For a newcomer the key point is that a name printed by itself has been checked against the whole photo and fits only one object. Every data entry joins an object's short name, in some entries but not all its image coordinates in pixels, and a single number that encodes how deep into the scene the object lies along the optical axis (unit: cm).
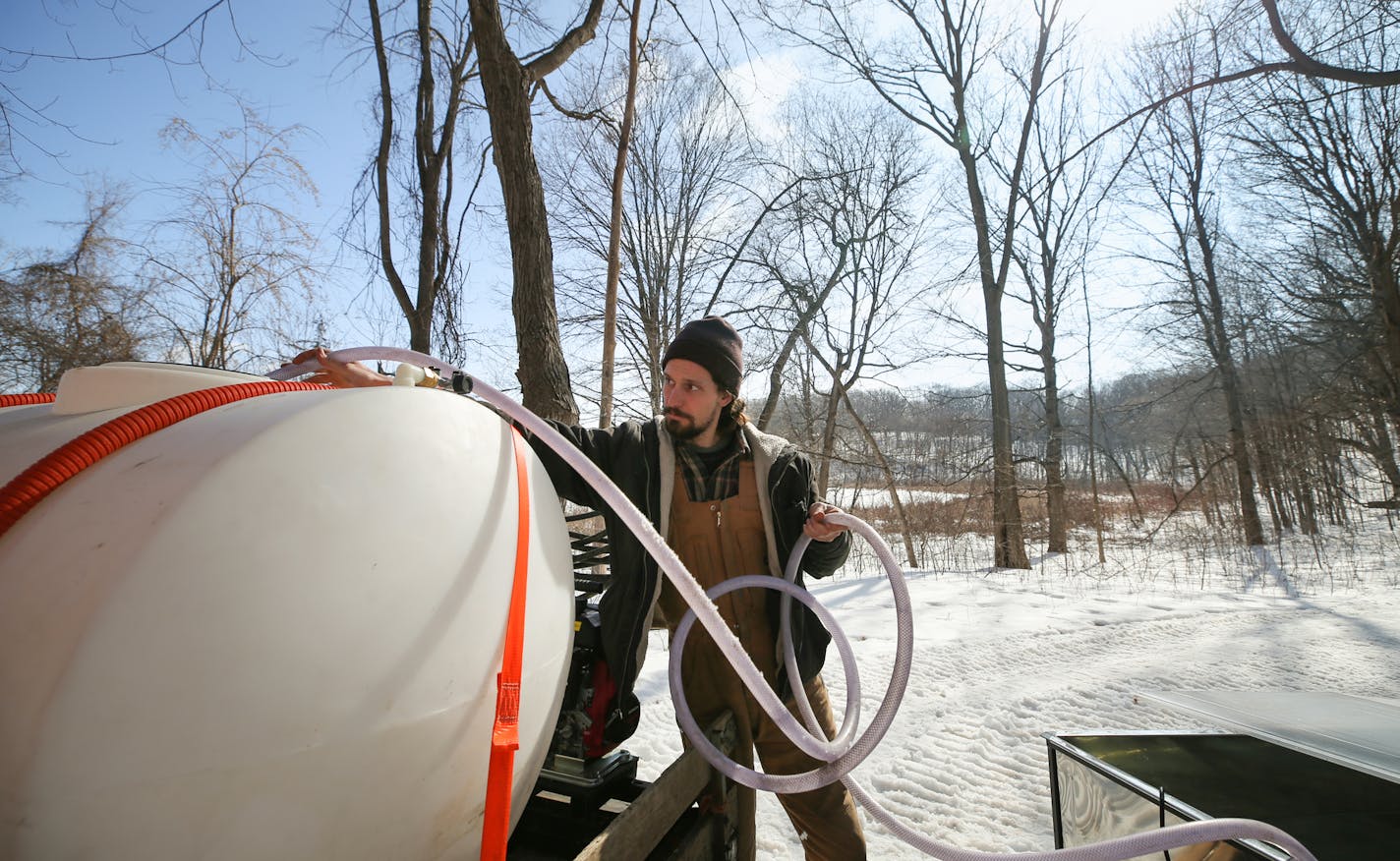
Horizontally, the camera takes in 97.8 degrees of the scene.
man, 221
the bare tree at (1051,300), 1277
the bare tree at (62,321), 994
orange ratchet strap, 120
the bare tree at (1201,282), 1596
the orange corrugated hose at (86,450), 99
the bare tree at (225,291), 1185
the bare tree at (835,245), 1329
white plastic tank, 88
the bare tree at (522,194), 415
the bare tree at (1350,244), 1075
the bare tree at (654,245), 1513
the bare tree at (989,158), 1162
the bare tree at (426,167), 770
